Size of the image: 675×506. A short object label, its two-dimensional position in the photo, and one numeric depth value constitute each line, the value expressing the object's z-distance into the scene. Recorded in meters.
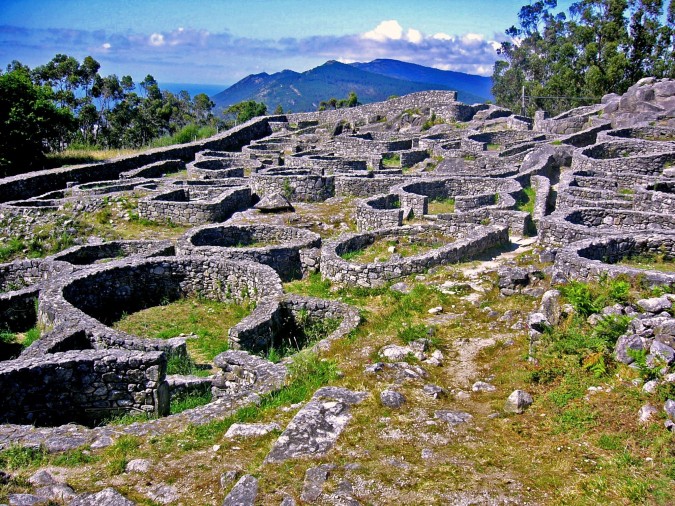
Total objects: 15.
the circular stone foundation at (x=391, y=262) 14.30
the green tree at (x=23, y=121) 32.69
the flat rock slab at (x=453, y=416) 7.62
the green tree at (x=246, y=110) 75.48
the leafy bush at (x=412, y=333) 10.65
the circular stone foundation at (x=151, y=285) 13.70
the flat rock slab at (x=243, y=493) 6.22
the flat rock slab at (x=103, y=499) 6.28
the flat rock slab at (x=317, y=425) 7.04
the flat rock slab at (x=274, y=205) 23.23
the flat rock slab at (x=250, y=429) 7.66
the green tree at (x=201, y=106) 92.38
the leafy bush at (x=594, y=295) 9.76
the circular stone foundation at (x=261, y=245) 16.23
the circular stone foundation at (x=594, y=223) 15.15
